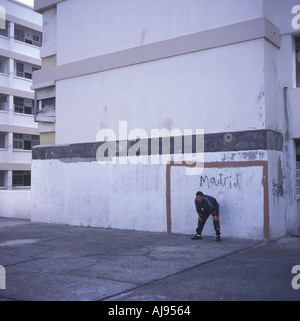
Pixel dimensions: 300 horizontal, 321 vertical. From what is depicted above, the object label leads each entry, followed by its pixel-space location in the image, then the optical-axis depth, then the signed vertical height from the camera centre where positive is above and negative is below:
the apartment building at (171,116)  10.50 +1.92
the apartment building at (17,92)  26.92 +6.12
